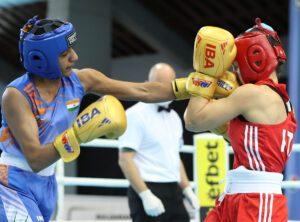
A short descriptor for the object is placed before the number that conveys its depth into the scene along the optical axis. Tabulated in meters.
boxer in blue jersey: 3.61
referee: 5.63
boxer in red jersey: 3.63
